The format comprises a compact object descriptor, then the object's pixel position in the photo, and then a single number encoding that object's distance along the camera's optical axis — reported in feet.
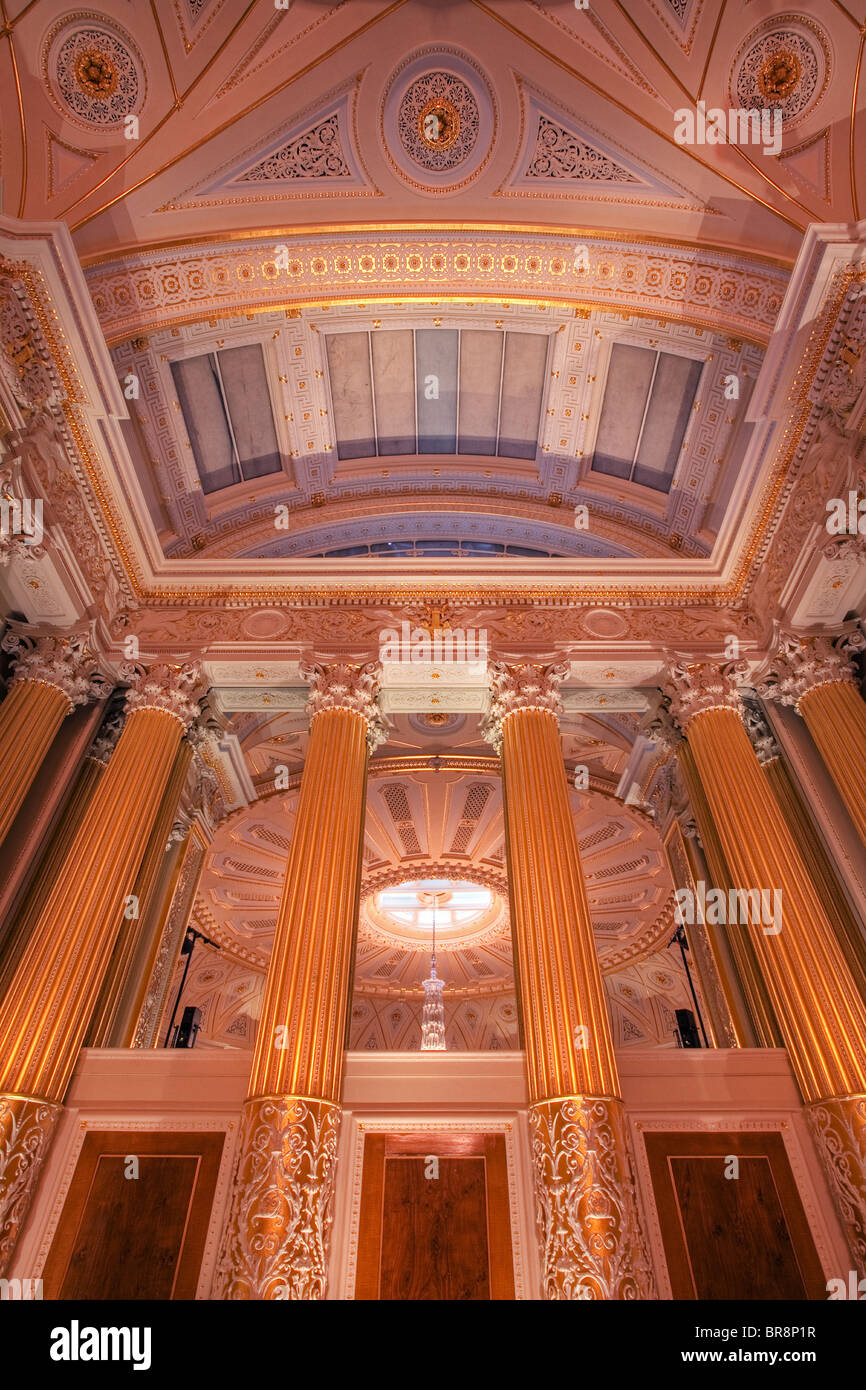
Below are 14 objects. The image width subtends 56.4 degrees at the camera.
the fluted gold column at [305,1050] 16.01
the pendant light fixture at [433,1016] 41.47
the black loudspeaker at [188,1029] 36.50
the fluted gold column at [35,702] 22.98
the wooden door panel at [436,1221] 16.56
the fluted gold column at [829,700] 23.21
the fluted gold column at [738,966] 22.04
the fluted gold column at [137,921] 21.34
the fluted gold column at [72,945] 17.78
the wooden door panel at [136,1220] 16.60
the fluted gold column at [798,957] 17.80
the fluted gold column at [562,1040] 16.03
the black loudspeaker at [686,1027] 36.50
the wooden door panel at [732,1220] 16.60
